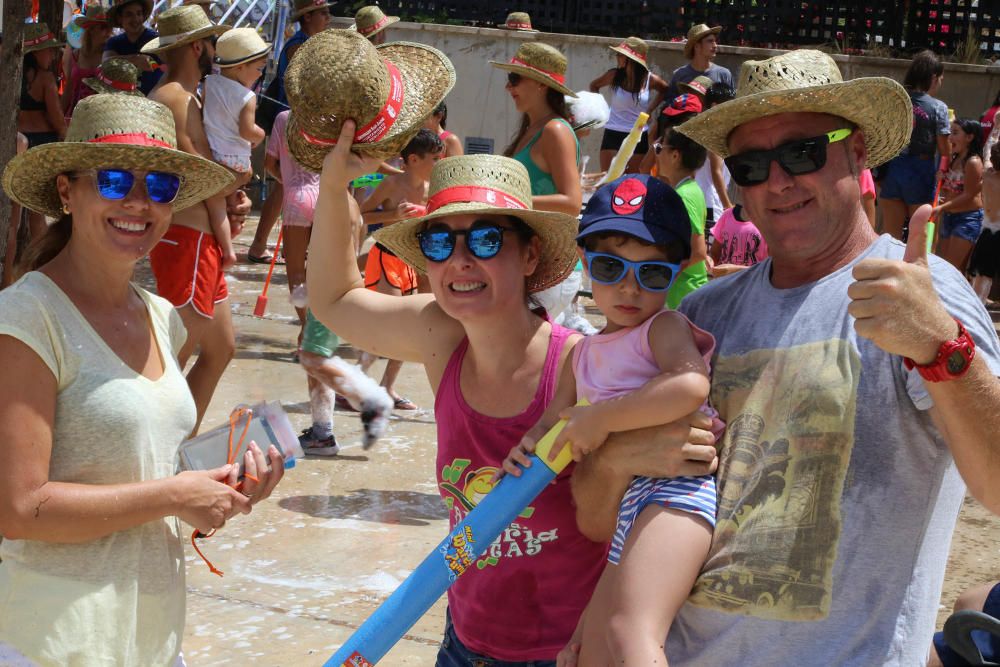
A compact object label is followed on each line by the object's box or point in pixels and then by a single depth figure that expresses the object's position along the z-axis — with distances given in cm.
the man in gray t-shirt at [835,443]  199
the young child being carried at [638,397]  223
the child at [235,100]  773
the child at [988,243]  1021
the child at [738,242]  605
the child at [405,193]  729
